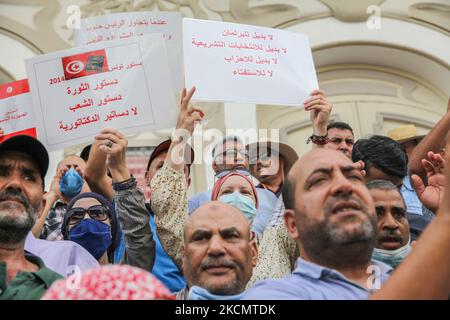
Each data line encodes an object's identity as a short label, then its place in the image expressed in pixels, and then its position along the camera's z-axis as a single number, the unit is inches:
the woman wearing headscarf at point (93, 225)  137.9
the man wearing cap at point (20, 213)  101.2
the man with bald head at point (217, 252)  107.4
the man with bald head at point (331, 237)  90.3
